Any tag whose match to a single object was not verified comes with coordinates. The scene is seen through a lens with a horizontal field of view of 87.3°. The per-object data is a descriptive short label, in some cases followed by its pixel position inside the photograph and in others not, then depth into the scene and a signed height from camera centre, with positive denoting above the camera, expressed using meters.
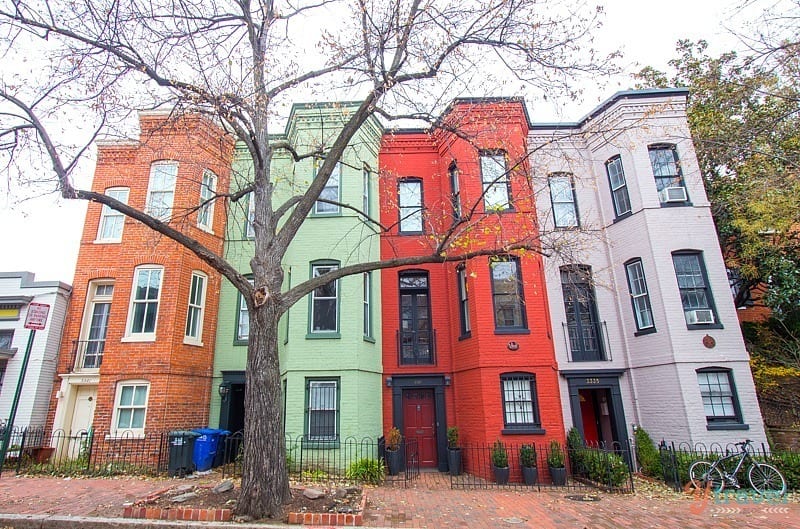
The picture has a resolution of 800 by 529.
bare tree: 6.57 +5.12
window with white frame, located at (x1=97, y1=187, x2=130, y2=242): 13.36 +5.54
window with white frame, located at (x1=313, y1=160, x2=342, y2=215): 13.16 +6.30
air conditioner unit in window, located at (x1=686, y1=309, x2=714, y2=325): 11.60 +1.88
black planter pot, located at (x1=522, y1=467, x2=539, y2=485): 10.07 -1.91
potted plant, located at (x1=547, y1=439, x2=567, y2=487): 10.05 -1.69
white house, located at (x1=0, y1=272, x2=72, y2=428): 12.36 +1.96
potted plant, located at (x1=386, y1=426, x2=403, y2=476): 10.84 -1.34
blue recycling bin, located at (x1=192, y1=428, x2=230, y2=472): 10.51 -1.09
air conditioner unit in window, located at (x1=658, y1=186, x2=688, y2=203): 12.77 +5.64
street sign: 8.01 +1.71
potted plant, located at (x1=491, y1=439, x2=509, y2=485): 10.09 -1.62
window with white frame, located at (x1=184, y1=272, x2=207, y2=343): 12.79 +2.83
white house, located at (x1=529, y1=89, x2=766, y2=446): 11.20 +2.59
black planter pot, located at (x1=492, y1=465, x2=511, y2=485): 10.06 -1.86
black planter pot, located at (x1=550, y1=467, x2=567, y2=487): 10.04 -1.94
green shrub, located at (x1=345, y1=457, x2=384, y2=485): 9.97 -1.68
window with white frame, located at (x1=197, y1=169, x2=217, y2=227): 13.61 +6.16
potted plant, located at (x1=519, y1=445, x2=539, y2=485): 10.09 -1.65
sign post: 7.82 +1.58
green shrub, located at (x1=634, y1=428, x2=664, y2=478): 10.63 -1.65
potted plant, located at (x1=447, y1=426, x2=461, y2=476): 11.00 -1.45
